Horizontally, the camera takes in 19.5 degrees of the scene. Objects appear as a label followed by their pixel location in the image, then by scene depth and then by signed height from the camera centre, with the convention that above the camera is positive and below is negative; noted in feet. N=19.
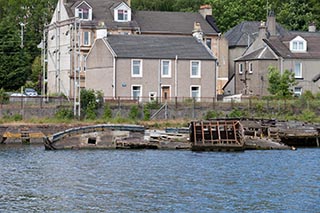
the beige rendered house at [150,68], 316.60 +14.25
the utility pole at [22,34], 415.85 +34.17
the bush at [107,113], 287.07 -1.04
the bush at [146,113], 289.92 -1.00
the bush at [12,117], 282.15 -2.37
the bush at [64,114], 285.23 -1.41
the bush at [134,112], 288.92 -0.86
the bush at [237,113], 295.07 -0.91
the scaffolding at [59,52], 342.23 +22.05
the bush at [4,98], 291.17 +3.53
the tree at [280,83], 324.80 +9.76
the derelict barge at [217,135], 244.22 -6.62
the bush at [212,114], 295.07 -1.25
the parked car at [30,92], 346.46 +6.63
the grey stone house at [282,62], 345.10 +18.02
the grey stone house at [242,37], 369.71 +30.67
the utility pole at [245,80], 353.92 +11.53
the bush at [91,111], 287.28 -0.60
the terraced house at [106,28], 356.79 +31.39
